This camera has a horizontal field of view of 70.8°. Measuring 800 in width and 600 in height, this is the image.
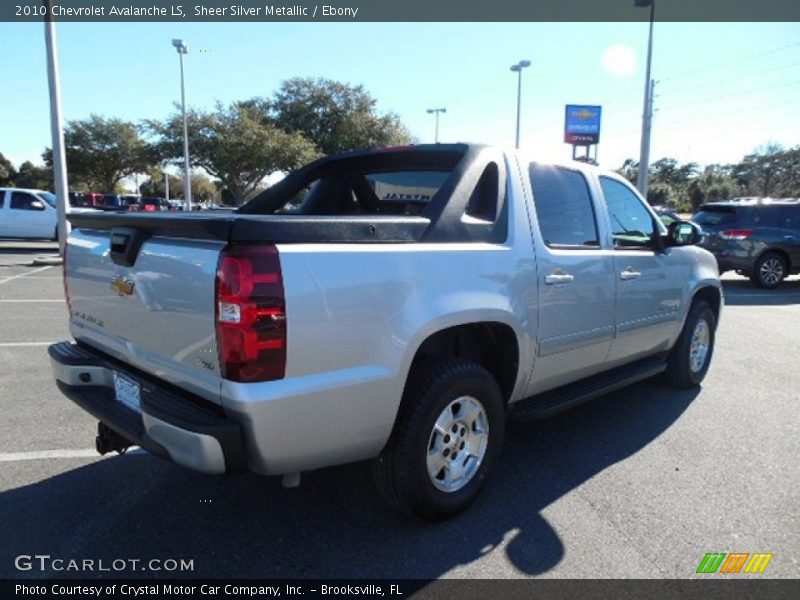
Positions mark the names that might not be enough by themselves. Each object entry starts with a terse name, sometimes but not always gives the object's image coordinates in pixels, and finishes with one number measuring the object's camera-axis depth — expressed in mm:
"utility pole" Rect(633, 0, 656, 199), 19594
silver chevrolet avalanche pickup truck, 2111
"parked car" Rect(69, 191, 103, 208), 28453
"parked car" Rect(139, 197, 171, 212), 25188
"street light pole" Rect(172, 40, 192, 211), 24656
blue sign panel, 31172
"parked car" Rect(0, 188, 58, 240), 16766
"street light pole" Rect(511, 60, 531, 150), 28000
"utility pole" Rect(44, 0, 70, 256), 11258
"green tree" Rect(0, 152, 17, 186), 64125
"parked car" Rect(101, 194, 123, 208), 27281
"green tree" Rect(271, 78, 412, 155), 43094
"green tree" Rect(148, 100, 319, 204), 29969
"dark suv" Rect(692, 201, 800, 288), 11758
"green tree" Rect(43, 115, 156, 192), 39250
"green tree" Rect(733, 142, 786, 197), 67250
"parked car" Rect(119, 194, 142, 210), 29002
